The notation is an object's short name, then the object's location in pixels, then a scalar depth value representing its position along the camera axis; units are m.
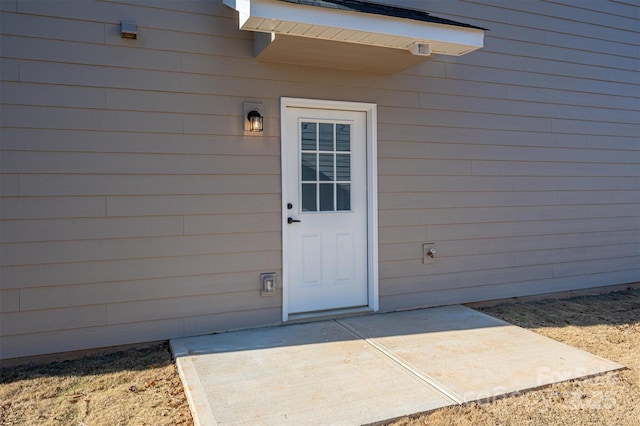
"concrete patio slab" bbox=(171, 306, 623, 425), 2.79
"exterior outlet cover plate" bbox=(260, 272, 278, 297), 4.18
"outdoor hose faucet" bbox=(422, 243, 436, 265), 4.84
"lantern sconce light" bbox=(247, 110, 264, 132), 4.05
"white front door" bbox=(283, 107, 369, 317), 4.38
